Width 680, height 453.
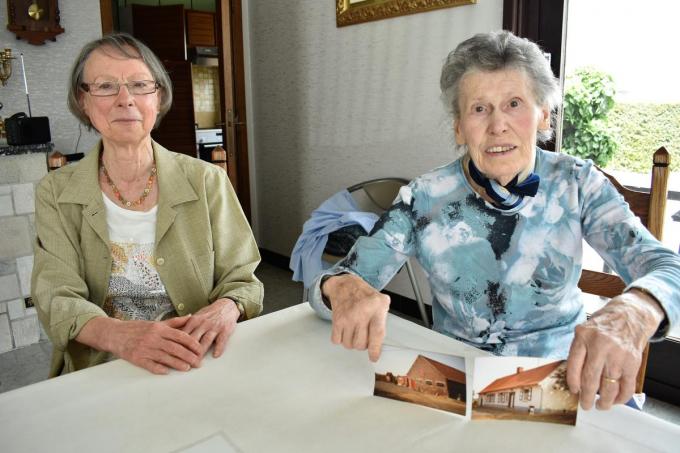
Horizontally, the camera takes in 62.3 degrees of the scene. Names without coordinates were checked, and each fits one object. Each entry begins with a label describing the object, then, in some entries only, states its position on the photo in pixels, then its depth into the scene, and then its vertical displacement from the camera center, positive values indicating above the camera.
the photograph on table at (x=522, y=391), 0.84 -0.40
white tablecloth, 0.82 -0.45
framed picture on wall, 2.89 +0.65
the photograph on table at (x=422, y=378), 0.90 -0.41
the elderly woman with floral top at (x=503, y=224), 1.23 -0.22
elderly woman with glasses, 1.41 -0.24
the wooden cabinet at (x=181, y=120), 6.98 +0.11
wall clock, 3.41 +0.68
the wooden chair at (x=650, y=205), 1.43 -0.21
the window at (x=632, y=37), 2.29 +0.36
